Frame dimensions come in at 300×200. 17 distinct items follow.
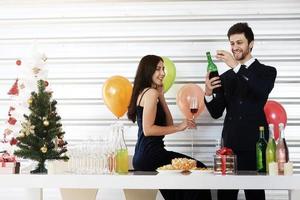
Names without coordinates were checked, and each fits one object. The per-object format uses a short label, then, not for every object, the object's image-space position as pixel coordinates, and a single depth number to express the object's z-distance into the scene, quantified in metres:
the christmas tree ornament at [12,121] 3.76
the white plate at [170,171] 3.06
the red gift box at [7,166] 3.19
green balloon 4.44
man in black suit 3.67
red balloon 4.21
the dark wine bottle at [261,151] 3.39
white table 2.84
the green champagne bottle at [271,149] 3.17
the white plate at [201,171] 3.03
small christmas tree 3.29
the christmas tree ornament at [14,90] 4.10
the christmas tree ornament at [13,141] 3.54
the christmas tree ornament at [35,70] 3.72
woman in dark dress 3.67
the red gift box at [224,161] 3.01
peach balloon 4.37
